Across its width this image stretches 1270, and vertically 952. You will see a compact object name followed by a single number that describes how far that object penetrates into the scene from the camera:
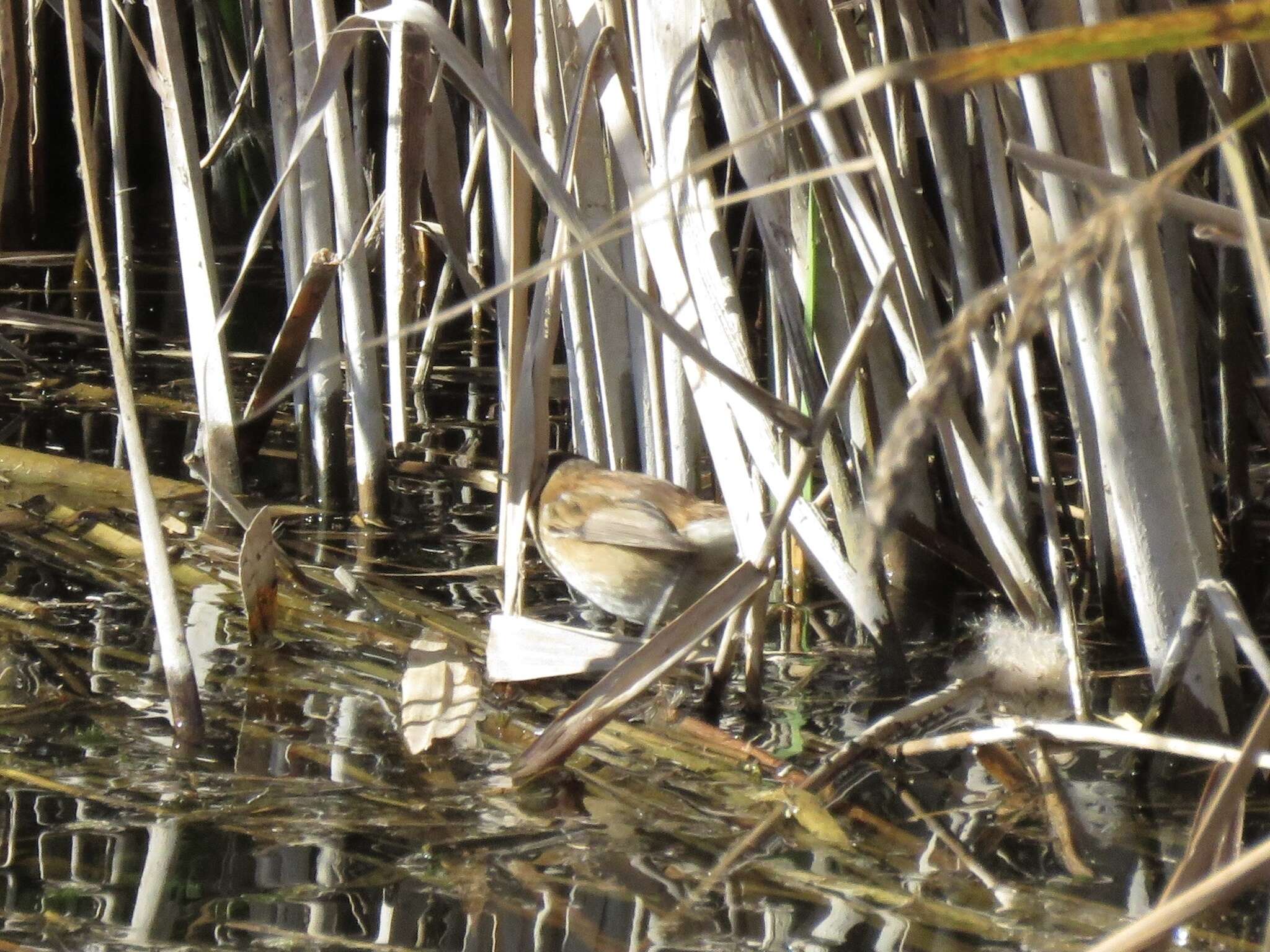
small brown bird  6.74
